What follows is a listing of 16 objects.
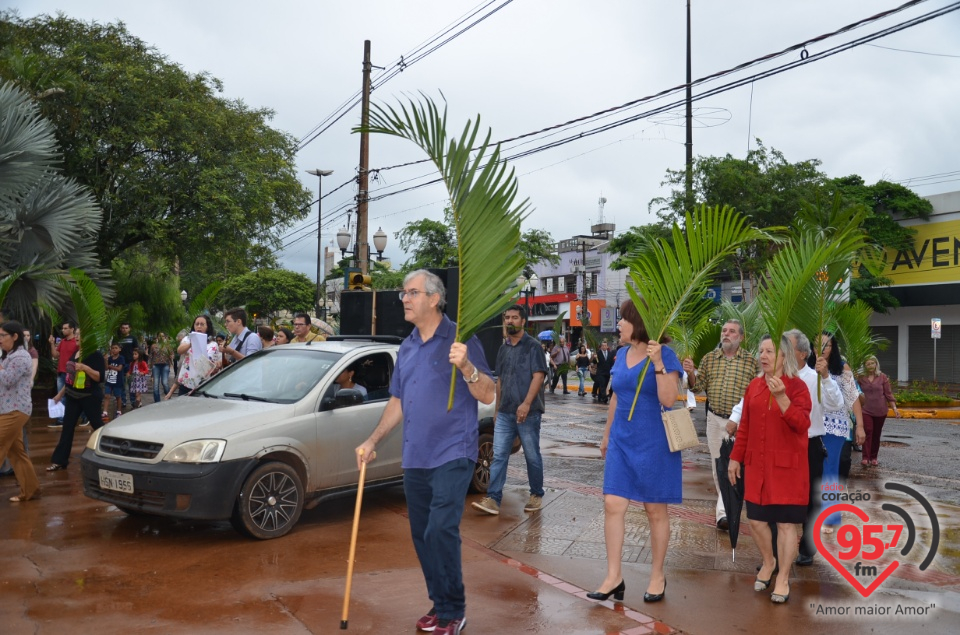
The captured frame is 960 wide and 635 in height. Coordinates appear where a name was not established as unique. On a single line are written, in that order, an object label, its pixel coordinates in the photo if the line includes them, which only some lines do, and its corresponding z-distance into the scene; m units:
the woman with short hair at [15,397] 7.49
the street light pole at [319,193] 36.81
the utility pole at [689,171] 27.31
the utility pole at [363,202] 19.64
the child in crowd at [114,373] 14.63
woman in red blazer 4.91
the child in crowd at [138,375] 17.07
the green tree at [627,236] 27.71
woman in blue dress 4.89
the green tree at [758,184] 26.38
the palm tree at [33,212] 13.30
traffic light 15.08
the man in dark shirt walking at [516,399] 7.48
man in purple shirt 4.25
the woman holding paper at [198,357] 9.84
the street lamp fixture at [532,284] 30.15
